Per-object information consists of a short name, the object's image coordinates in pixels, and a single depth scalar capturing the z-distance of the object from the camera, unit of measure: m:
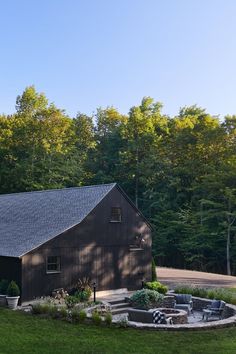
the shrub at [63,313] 19.42
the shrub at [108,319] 18.42
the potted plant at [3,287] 23.22
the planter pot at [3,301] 22.38
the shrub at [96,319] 18.50
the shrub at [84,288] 24.24
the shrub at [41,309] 20.25
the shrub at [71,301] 22.18
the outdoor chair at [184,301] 23.22
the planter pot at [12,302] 21.88
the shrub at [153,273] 29.65
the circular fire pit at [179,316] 20.03
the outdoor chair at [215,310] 21.12
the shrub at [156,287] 26.33
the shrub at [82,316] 18.89
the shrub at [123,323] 18.25
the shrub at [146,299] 22.94
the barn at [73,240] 23.55
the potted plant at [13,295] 21.89
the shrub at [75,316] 18.97
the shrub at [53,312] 19.75
